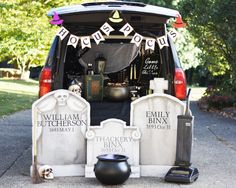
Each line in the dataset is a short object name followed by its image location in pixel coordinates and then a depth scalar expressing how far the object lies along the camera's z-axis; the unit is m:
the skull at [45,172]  5.51
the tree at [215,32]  13.64
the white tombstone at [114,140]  5.67
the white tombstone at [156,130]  5.77
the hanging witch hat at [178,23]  6.04
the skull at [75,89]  6.52
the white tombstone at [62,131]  5.69
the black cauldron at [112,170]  5.21
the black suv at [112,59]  6.03
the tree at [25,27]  17.23
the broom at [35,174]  5.41
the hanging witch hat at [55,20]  5.82
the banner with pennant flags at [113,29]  5.95
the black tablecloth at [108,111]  6.30
